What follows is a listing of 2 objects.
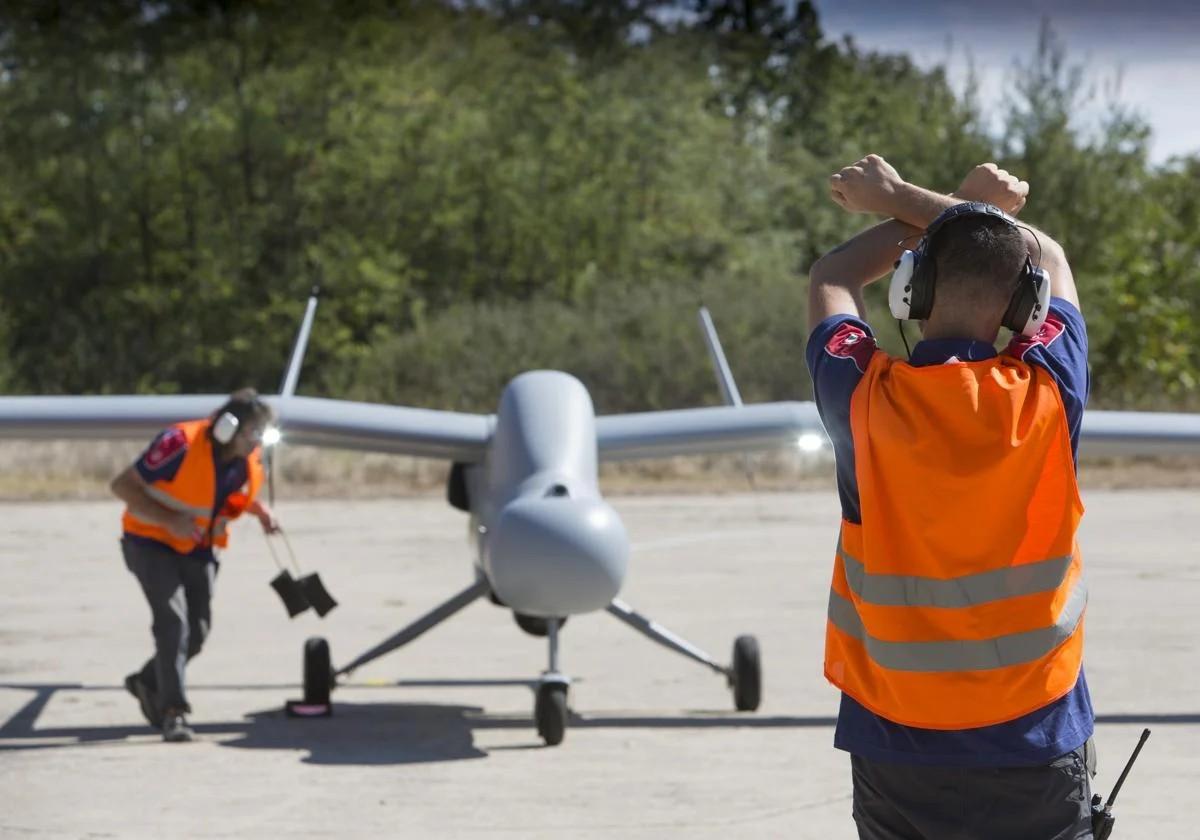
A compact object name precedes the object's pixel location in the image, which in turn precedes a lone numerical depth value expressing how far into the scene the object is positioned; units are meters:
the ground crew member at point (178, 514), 16.92
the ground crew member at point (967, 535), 5.88
